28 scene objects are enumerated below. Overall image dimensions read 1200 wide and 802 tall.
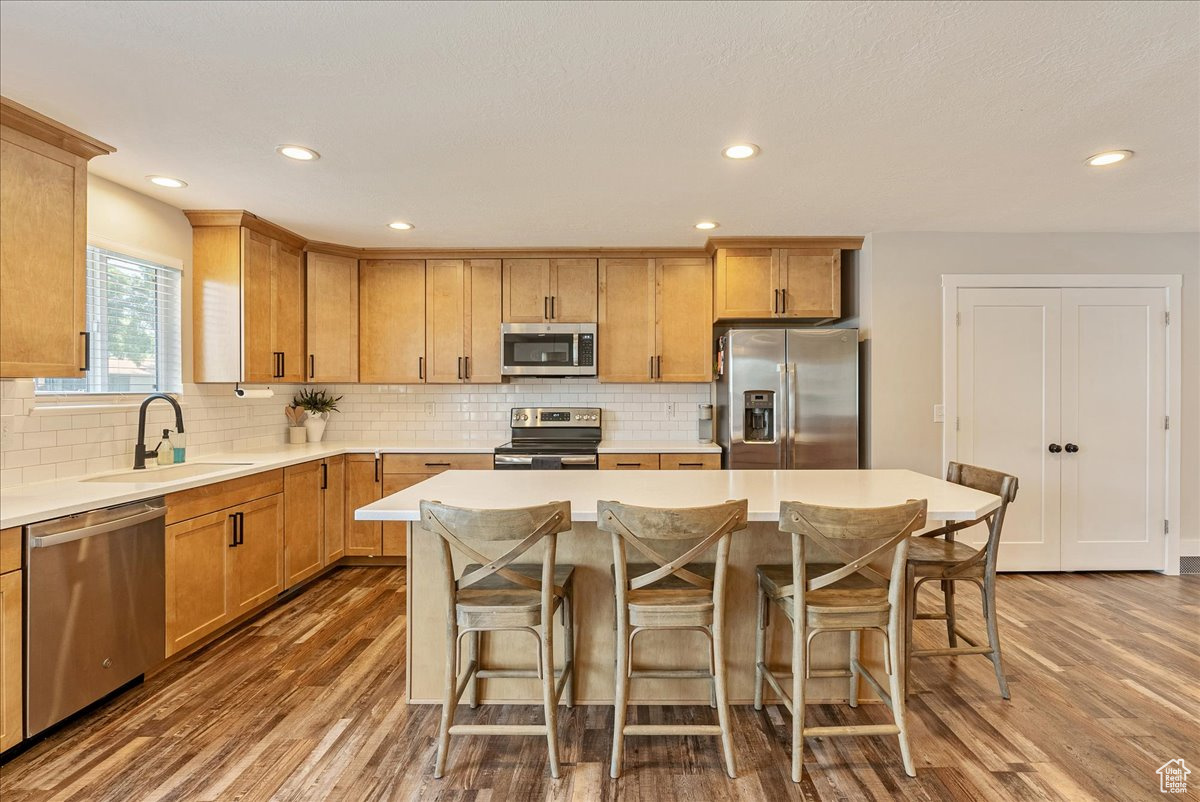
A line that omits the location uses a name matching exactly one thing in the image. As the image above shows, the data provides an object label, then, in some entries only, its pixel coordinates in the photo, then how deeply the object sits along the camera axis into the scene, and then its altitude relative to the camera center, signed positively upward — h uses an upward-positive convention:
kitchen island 2.41 -0.93
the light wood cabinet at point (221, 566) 2.76 -0.86
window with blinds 3.04 +0.40
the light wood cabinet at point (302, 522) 3.70 -0.79
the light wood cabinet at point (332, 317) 4.46 +0.63
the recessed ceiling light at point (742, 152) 2.62 +1.11
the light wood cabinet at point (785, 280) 4.33 +0.86
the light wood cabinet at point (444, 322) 4.68 +0.61
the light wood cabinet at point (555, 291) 4.63 +0.84
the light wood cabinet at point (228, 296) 3.67 +0.65
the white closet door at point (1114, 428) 4.15 -0.20
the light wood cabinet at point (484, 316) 4.66 +0.65
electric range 4.36 -0.30
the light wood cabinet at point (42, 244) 2.27 +0.63
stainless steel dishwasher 2.10 -0.80
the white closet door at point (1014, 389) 4.14 +0.07
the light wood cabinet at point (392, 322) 4.69 +0.61
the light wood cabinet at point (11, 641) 1.99 -0.81
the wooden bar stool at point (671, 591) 1.89 -0.66
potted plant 4.74 -0.06
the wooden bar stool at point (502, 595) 1.88 -0.67
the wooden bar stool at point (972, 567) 2.47 -0.71
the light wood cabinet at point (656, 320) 4.62 +0.62
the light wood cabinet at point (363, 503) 4.38 -0.77
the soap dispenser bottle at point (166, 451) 3.34 -0.29
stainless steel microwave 4.60 +0.39
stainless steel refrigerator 4.11 +0.06
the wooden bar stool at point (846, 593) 1.90 -0.67
